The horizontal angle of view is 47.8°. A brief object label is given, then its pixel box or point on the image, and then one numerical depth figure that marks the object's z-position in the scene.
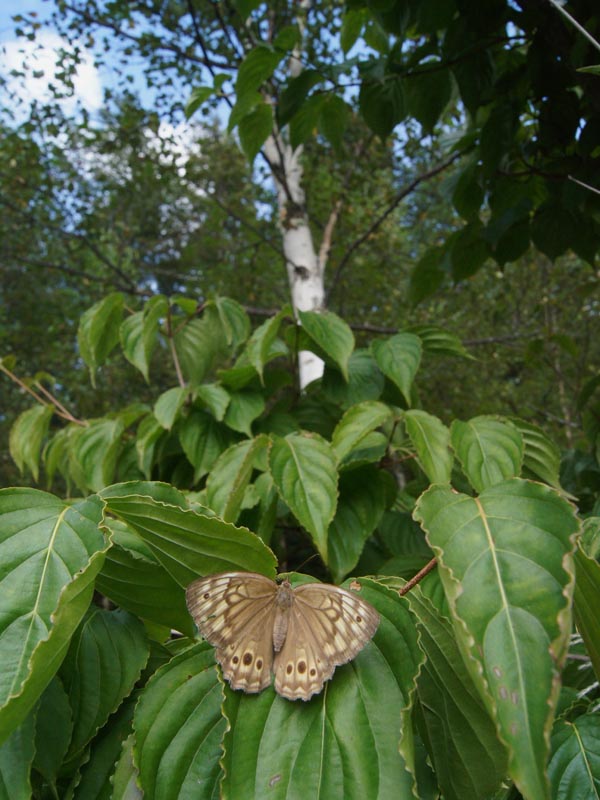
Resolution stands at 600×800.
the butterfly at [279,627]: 0.17
